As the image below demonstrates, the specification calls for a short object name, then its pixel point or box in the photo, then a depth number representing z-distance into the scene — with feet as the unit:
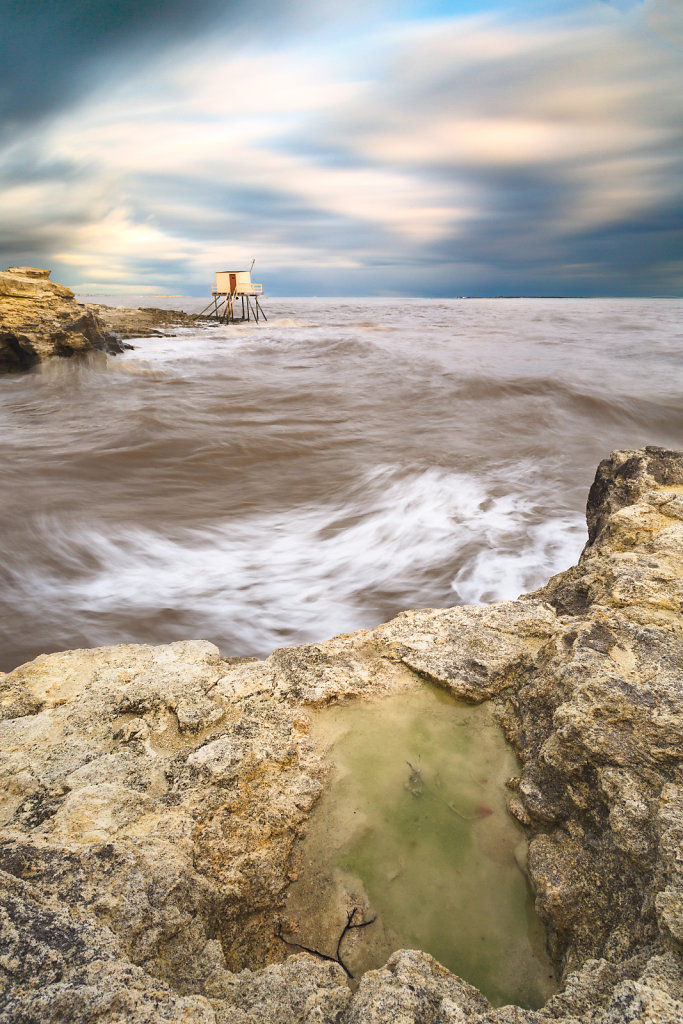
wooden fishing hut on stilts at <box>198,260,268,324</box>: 103.35
